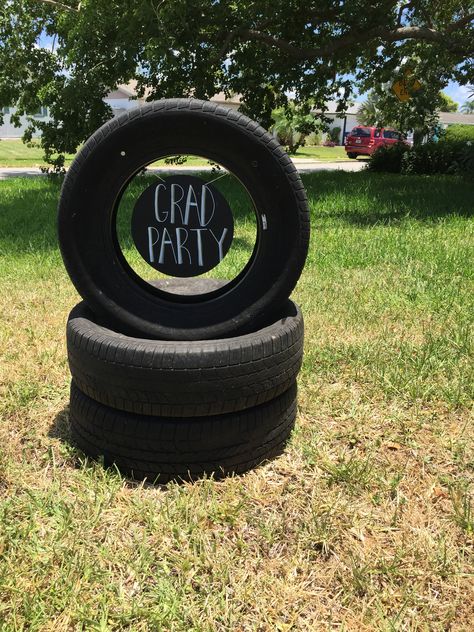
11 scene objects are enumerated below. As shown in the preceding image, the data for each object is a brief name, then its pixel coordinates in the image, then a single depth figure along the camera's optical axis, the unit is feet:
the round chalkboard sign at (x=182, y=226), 8.75
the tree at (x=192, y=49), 29.22
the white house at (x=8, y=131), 146.41
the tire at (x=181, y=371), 7.37
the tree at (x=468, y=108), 290.17
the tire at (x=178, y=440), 7.75
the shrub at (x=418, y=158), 54.80
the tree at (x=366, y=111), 146.72
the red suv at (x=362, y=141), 102.42
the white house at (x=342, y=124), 187.62
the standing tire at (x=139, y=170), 8.02
